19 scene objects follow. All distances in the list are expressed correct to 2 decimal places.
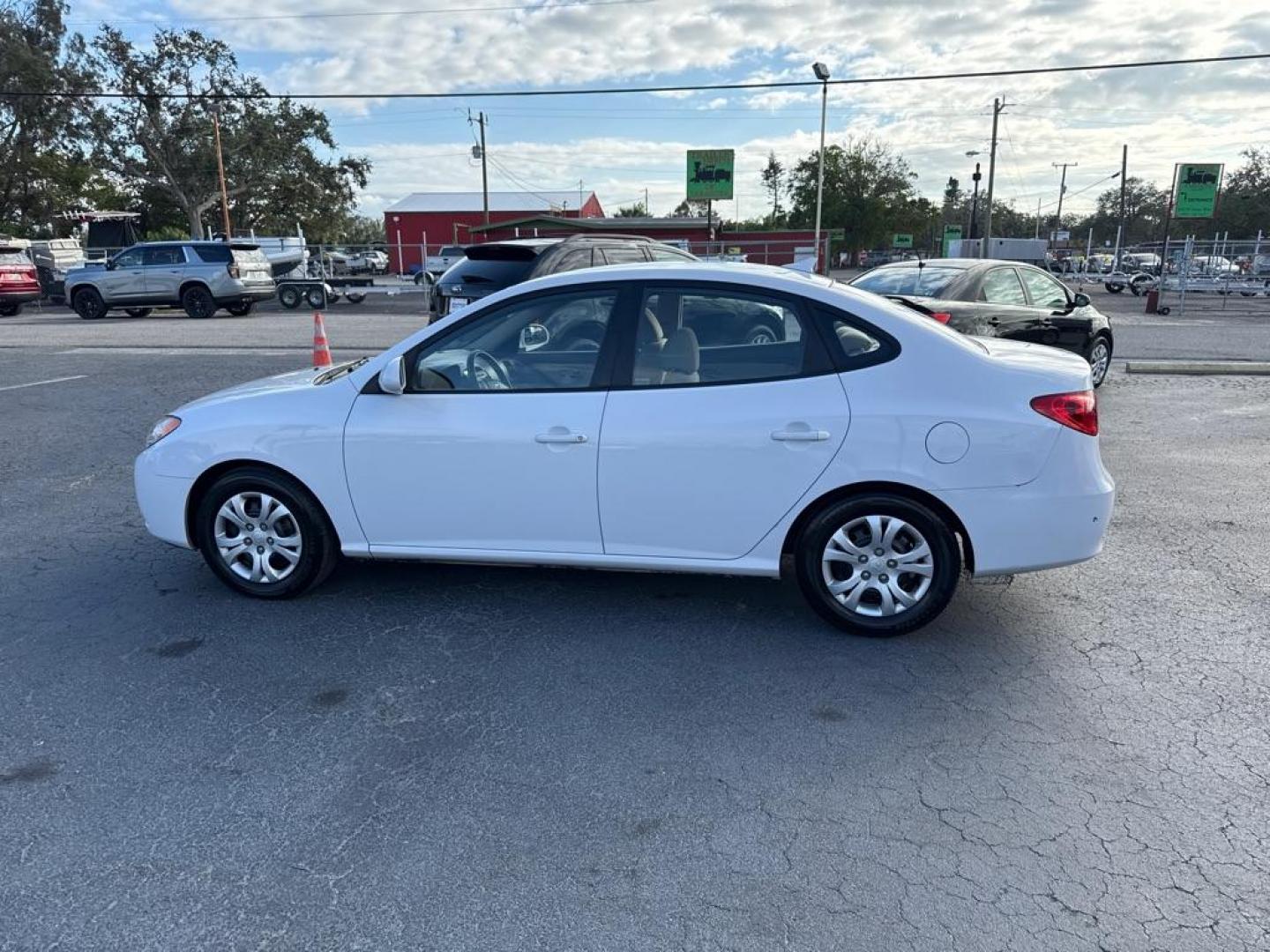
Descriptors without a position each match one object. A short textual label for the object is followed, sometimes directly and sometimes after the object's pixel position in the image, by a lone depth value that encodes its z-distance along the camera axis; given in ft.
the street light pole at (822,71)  90.02
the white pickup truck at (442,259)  102.27
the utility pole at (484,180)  172.96
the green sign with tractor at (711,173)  125.59
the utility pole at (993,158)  153.11
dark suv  30.81
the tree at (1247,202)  208.33
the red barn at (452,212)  207.31
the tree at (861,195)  219.20
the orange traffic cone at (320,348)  28.19
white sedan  12.53
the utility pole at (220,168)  134.82
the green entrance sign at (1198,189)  87.30
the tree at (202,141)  143.13
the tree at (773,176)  259.60
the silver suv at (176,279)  69.67
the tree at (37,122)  134.82
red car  73.72
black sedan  27.86
